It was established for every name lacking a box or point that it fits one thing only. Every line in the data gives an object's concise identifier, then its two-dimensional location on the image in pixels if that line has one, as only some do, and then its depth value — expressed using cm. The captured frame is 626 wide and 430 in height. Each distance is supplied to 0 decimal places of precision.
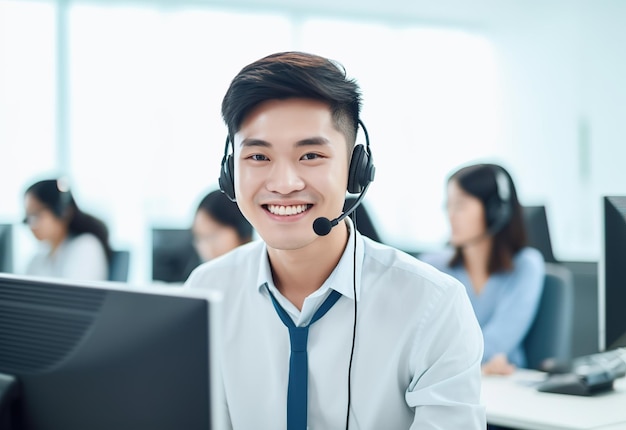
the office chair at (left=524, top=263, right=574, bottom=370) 219
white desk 154
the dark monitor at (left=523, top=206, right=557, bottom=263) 254
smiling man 115
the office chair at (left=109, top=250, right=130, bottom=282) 298
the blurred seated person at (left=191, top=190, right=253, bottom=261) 264
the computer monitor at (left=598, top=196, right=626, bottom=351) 150
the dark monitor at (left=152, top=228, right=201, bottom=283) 274
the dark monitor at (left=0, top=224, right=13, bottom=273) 263
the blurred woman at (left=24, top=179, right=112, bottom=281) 295
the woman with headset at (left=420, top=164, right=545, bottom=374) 228
